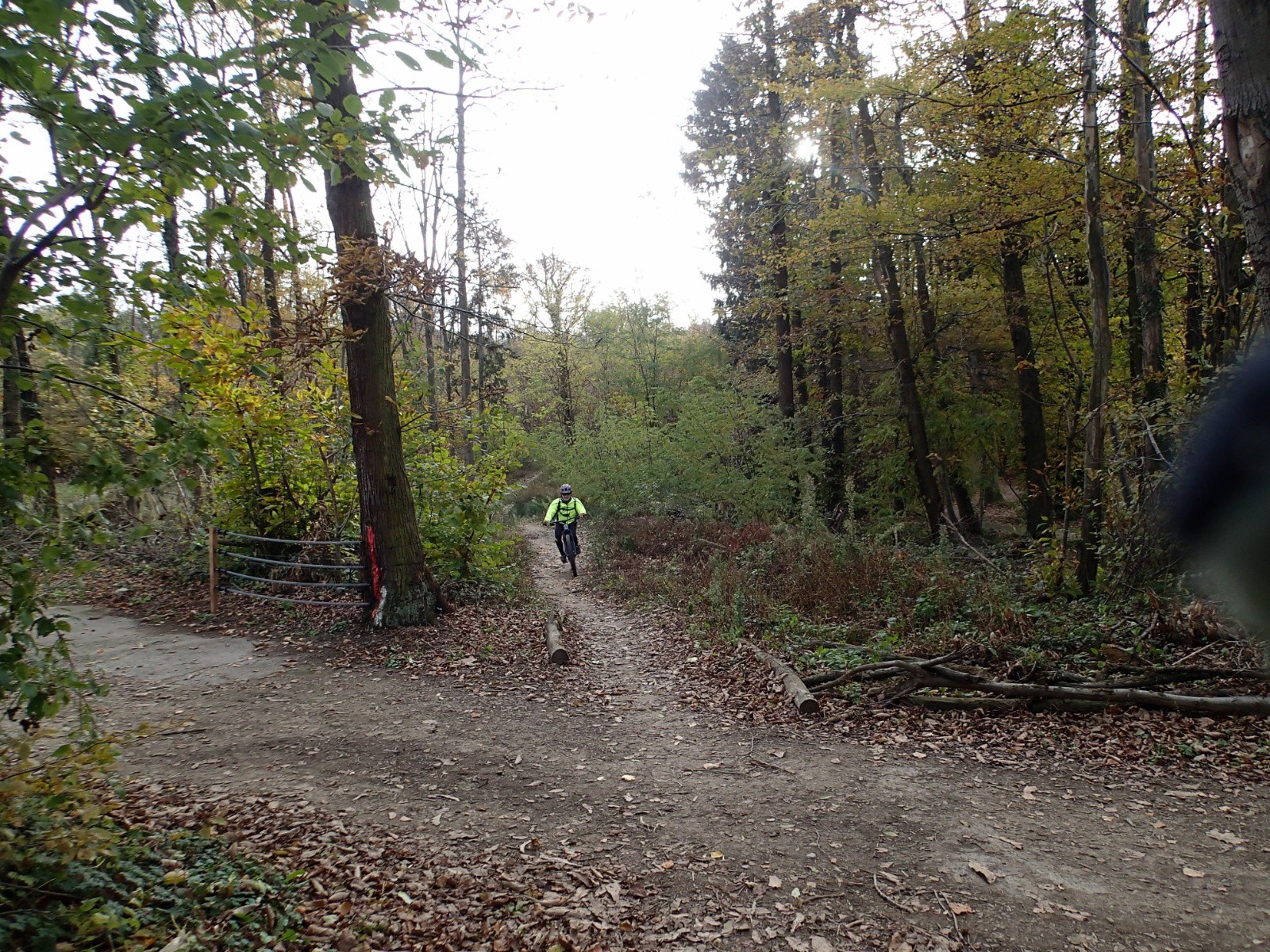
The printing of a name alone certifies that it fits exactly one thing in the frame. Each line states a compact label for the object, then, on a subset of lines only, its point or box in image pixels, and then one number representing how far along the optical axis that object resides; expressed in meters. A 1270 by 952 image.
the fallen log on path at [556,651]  8.33
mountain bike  15.59
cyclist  15.50
